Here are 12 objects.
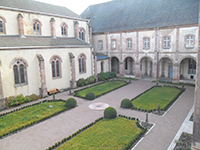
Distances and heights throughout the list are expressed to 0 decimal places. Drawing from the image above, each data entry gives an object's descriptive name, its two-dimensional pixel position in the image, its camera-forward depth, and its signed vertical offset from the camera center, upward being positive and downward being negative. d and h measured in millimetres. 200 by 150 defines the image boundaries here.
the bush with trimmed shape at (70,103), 17234 -4165
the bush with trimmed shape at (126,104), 16984 -4316
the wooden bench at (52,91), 21675 -3725
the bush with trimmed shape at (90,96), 19756 -4023
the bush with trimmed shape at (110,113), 14531 -4435
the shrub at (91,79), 26873 -2927
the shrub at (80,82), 25391 -3105
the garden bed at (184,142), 10295 -5194
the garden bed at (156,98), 16880 -4437
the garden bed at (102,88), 21947 -3870
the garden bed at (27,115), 13403 -4725
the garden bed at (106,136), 10875 -5186
